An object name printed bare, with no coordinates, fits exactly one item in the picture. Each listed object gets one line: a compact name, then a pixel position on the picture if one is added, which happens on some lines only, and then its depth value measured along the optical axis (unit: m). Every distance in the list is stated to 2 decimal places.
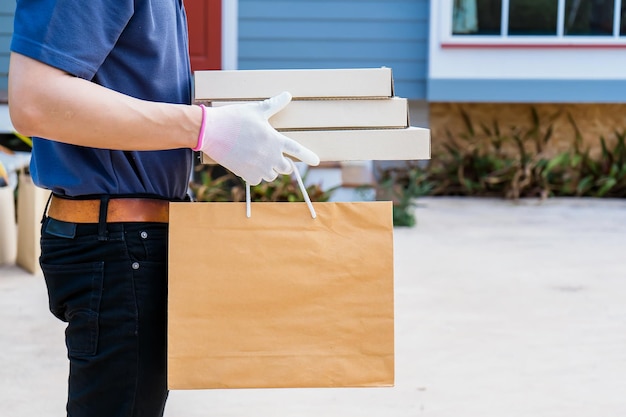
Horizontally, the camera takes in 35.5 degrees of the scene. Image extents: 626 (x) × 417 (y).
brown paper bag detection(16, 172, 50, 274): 5.42
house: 8.96
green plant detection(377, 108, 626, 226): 9.29
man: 1.50
